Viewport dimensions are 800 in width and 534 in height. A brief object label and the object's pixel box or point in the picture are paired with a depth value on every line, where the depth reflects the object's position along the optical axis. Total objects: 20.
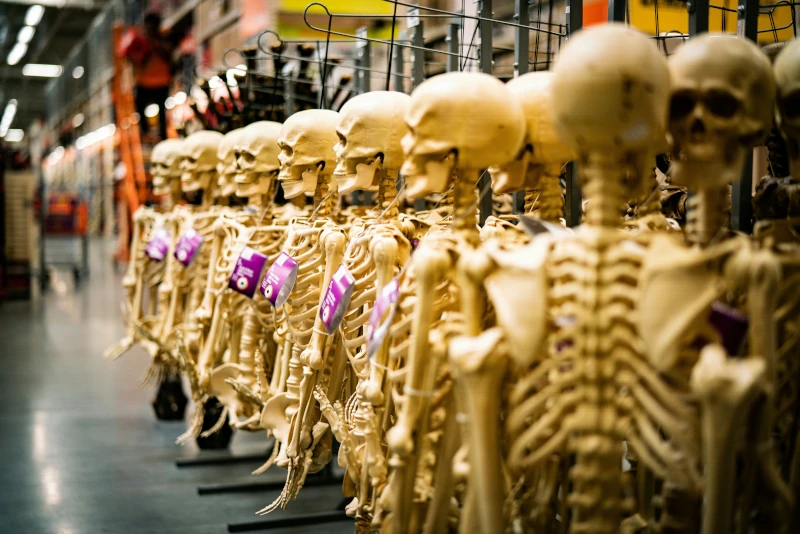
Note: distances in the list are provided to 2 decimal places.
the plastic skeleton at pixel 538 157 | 2.02
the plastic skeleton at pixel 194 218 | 4.30
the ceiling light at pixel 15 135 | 36.72
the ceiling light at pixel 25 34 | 18.31
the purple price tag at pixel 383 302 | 2.15
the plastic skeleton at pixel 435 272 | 1.91
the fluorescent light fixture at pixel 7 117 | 27.91
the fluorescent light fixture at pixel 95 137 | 19.78
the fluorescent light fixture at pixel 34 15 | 16.39
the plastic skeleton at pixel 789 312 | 1.76
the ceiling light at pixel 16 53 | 19.84
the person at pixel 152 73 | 9.35
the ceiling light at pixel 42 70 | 23.79
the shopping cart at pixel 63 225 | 22.11
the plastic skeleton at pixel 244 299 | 3.56
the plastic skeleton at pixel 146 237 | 4.78
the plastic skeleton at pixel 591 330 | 1.58
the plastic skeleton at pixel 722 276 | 1.52
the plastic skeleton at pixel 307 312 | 2.81
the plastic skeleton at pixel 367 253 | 2.35
